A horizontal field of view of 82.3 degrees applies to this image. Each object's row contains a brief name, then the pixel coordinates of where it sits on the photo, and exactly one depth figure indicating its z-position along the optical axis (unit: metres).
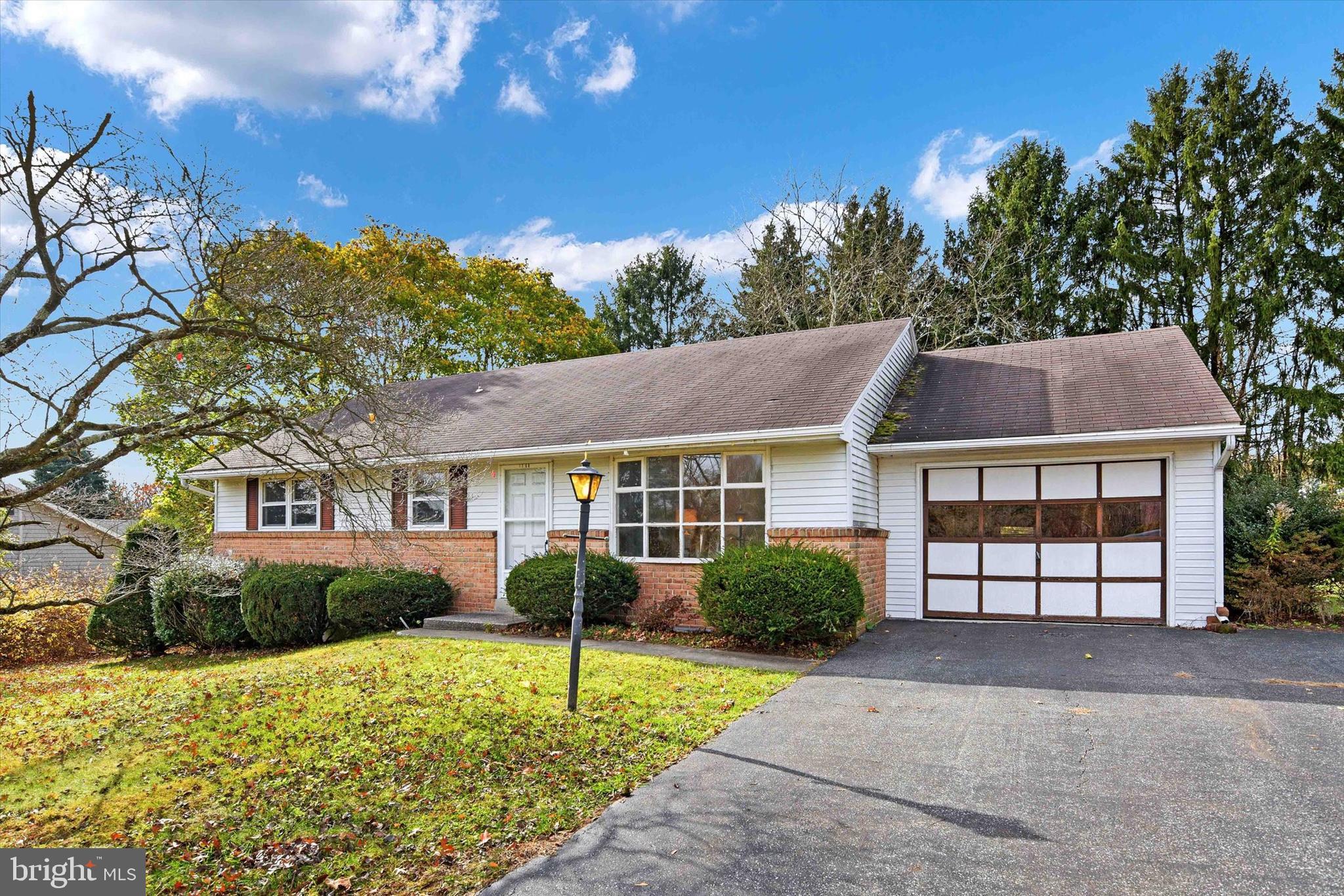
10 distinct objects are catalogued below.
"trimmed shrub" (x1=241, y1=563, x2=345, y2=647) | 12.30
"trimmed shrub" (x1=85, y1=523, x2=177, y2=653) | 12.38
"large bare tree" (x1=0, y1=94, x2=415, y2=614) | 5.73
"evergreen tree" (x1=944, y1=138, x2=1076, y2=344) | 22.03
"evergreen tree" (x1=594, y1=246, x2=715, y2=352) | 35.84
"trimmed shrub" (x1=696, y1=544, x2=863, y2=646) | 8.75
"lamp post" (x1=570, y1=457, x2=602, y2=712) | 7.00
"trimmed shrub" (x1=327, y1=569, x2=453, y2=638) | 11.93
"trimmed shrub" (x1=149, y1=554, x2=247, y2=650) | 13.01
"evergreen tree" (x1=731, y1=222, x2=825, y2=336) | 25.28
